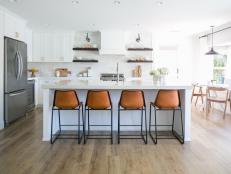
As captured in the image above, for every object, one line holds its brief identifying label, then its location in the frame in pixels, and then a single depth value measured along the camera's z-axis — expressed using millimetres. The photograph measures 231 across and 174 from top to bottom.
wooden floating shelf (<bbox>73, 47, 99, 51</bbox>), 8070
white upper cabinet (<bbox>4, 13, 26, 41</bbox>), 5230
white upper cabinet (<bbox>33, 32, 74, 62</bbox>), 7922
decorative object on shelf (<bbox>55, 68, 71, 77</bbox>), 8109
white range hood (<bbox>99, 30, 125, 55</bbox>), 7828
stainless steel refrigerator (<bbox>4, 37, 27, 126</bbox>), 5055
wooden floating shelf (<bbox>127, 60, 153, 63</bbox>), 8078
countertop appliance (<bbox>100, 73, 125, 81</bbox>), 8176
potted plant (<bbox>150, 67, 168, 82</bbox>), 4472
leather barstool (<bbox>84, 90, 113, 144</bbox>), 3938
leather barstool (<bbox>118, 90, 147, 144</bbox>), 3953
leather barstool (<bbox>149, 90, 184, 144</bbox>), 3963
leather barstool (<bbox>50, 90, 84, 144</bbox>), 3922
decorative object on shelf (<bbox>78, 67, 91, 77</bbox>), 8156
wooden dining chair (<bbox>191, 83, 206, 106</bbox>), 7427
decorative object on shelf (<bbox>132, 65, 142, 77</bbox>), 8211
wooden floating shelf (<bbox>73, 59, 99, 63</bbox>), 8078
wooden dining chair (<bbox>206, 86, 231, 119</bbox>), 6152
